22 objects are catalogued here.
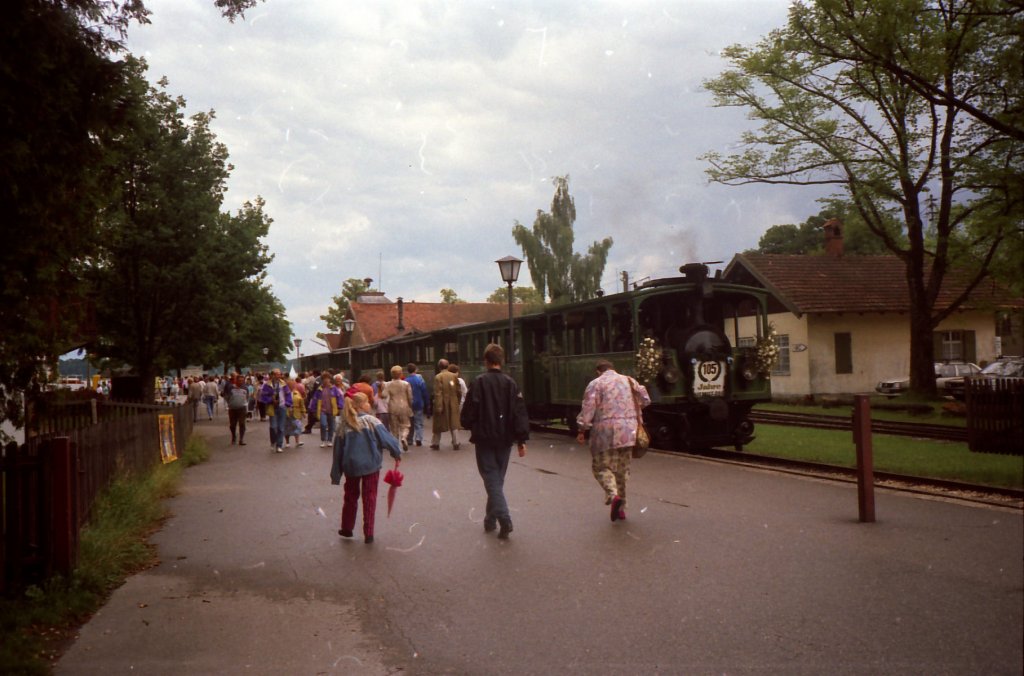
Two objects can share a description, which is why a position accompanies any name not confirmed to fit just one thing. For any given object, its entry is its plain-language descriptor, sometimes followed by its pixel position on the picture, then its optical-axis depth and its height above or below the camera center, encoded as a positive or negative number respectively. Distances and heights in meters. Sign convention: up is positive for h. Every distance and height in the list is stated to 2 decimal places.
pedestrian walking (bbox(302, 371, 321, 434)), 26.84 -0.73
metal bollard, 9.18 -0.98
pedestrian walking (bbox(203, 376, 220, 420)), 40.62 -0.20
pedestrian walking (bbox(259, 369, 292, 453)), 20.42 -0.53
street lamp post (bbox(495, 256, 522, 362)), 23.86 +2.70
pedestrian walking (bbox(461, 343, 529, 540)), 9.39 -0.42
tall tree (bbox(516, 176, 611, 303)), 62.56 +7.53
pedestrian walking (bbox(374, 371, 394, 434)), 19.38 -0.45
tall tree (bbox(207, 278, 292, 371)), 25.49 +2.40
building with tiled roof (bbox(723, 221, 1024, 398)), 34.44 +1.47
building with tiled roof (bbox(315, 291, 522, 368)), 72.88 +5.03
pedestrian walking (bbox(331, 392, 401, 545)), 9.22 -0.69
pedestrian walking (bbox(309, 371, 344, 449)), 21.15 -0.40
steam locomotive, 16.81 +0.40
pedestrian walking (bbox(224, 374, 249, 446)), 23.31 -0.42
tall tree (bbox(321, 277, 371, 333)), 91.25 +7.89
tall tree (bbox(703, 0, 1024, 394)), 20.34 +6.31
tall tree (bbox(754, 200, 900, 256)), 55.46 +8.03
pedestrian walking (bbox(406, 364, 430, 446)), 20.47 -0.40
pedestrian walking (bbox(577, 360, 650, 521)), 9.91 -0.50
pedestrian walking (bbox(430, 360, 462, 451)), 19.22 -0.45
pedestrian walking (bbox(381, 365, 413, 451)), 19.05 -0.41
